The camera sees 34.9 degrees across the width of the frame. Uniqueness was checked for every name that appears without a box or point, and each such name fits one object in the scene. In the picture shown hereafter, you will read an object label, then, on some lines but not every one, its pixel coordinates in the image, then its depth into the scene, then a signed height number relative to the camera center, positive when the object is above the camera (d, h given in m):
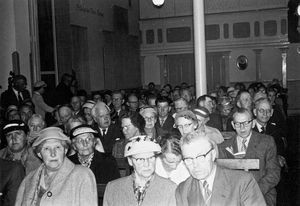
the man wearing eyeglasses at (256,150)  4.38 -0.68
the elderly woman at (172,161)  3.75 -0.63
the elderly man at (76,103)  8.34 -0.34
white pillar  5.52 +0.44
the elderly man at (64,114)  6.84 -0.43
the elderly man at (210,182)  2.79 -0.61
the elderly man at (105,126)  5.96 -0.56
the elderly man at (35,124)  5.74 -0.47
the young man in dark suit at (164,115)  6.68 -0.49
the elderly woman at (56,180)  3.31 -0.68
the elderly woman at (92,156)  4.28 -0.67
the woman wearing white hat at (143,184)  3.03 -0.66
